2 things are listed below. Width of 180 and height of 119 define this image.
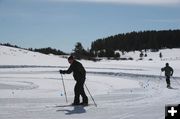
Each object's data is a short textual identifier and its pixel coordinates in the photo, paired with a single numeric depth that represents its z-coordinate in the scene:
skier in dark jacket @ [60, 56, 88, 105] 14.05
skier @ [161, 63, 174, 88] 23.65
